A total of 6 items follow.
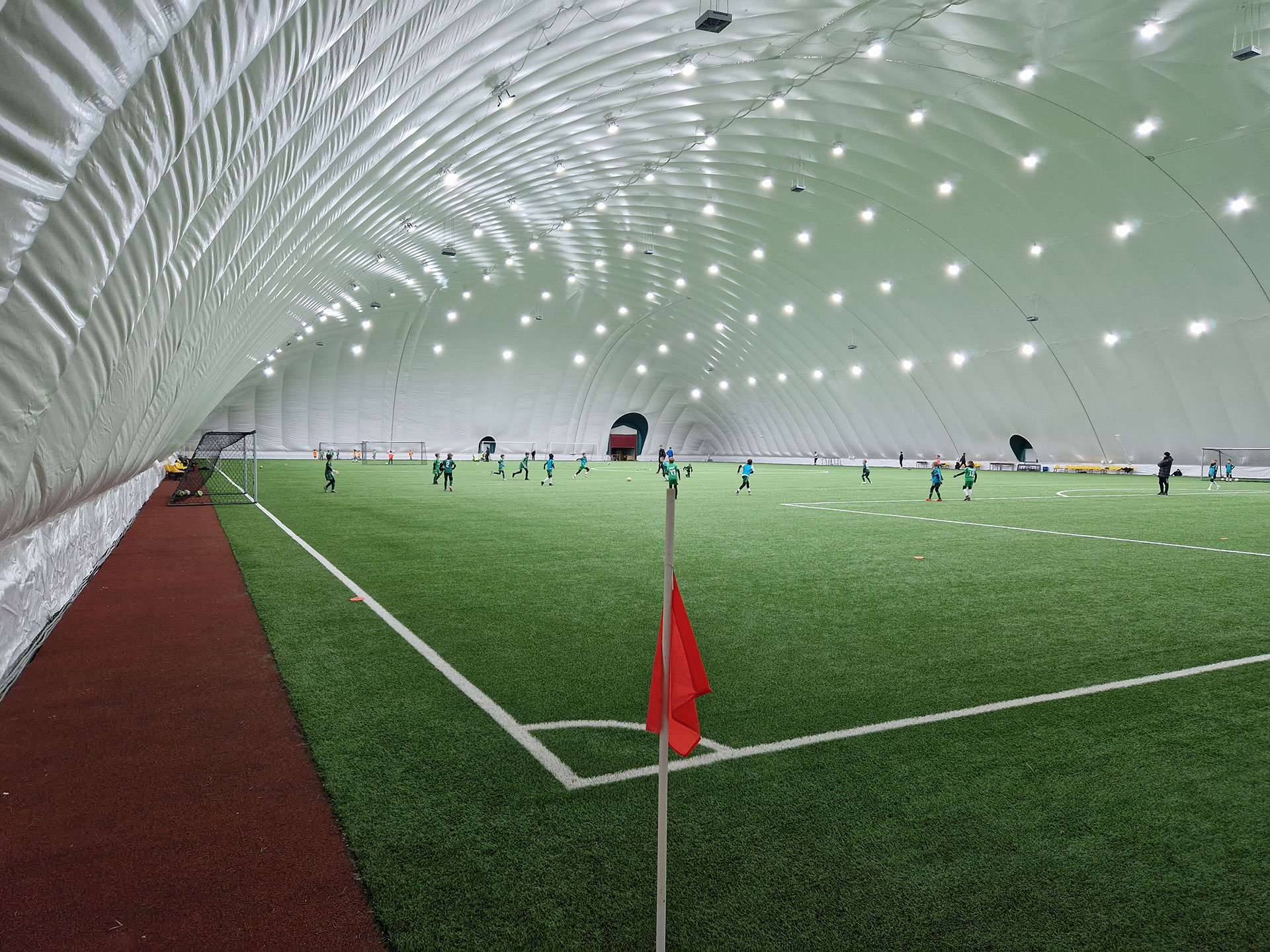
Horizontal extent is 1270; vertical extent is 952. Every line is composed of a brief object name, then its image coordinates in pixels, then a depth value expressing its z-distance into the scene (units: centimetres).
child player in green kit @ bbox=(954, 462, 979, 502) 2489
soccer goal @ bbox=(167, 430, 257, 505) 2527
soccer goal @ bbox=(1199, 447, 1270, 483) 3994
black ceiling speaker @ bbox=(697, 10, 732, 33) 1769
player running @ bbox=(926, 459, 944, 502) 2597
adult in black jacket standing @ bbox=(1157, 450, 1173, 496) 2820
